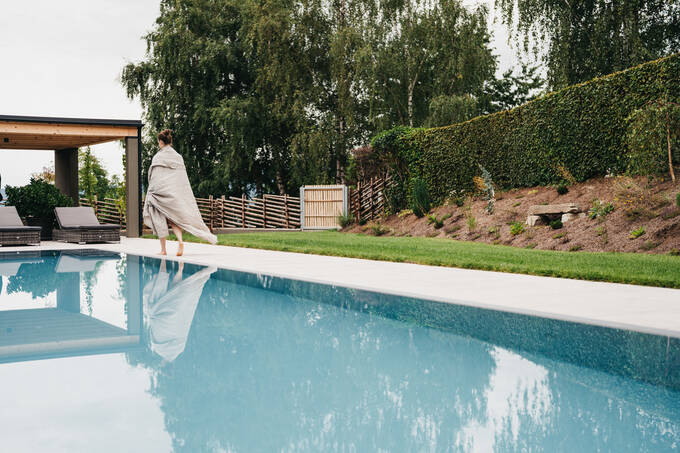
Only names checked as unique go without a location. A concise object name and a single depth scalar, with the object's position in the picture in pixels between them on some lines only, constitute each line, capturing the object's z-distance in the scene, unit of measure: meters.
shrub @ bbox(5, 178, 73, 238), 16.91
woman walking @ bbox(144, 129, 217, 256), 11.06
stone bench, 13.30
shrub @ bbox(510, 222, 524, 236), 13.69
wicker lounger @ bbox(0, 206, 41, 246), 14.68
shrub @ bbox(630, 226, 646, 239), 11.18
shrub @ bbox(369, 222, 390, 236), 18.83
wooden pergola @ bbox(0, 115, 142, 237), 16.36
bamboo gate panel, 24.58
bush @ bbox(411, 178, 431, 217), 18.80
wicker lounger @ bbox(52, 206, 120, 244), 15.72
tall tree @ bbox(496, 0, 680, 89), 17.58
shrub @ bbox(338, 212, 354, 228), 22.82
